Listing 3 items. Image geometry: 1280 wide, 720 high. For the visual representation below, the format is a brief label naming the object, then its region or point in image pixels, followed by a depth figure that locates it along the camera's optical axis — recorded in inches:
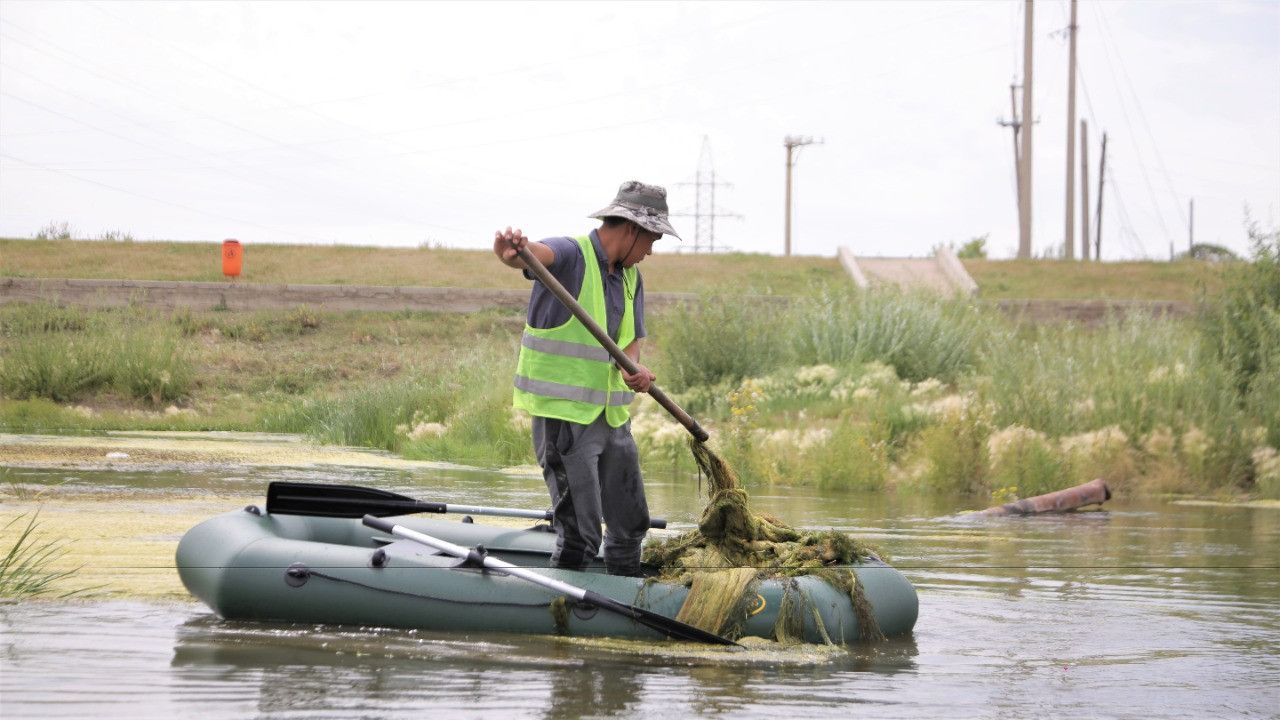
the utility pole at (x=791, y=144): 2230.6
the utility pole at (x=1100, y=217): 2411.4
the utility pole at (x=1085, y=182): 2052.2
